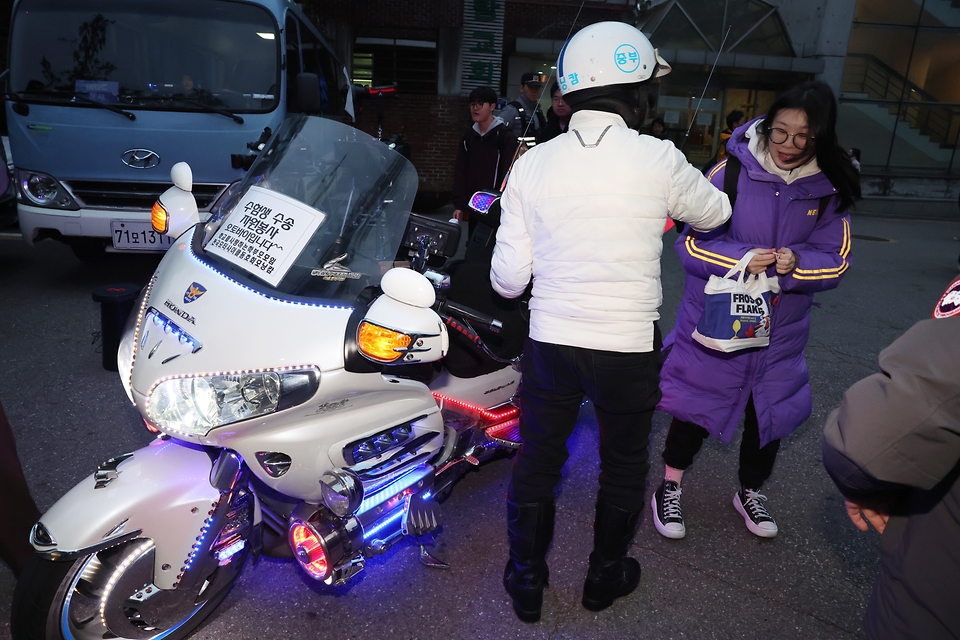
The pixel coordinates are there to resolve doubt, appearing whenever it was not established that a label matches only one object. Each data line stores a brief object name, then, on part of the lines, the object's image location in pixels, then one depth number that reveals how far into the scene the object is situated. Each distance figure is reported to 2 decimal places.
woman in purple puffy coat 2.40
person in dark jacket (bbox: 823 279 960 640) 1.06
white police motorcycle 1.87
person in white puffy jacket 1.93
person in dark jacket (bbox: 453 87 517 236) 5.48
